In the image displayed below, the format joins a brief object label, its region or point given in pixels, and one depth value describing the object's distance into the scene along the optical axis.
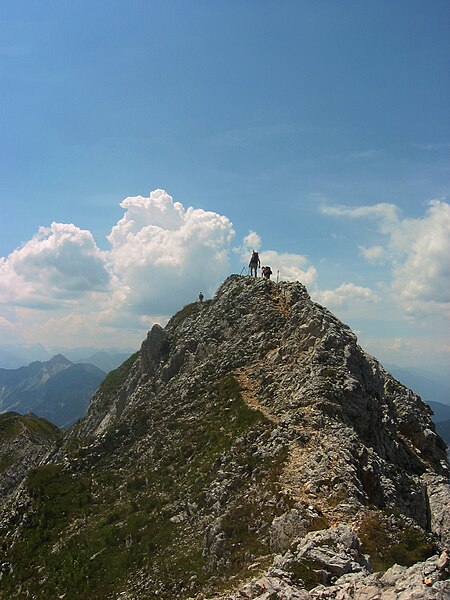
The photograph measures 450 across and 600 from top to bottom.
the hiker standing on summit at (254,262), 71.75
